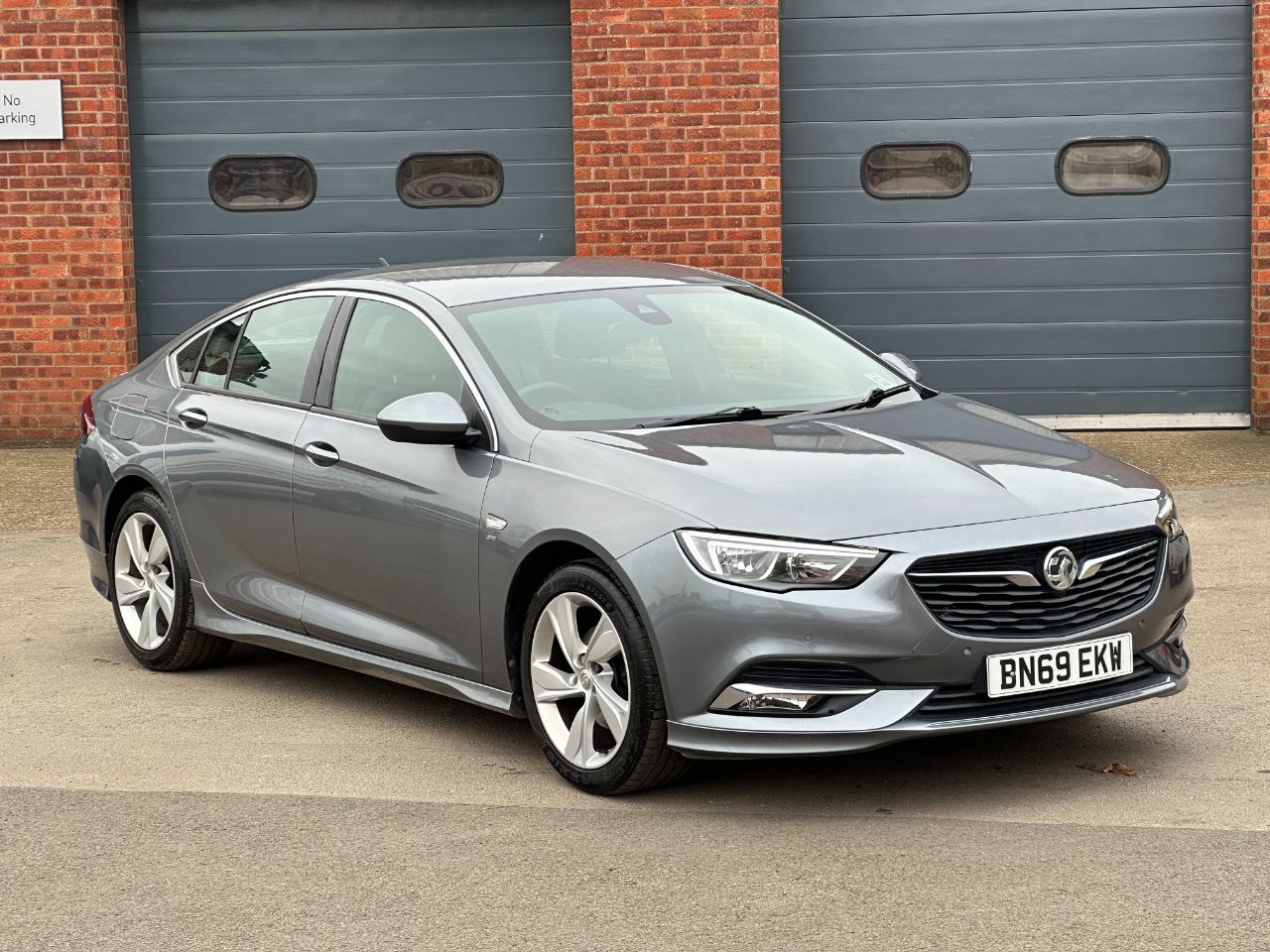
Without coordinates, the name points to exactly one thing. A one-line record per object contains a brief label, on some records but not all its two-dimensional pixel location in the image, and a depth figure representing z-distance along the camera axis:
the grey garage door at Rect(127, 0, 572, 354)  13.34
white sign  13.28
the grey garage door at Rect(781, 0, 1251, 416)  13.09
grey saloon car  5.06
